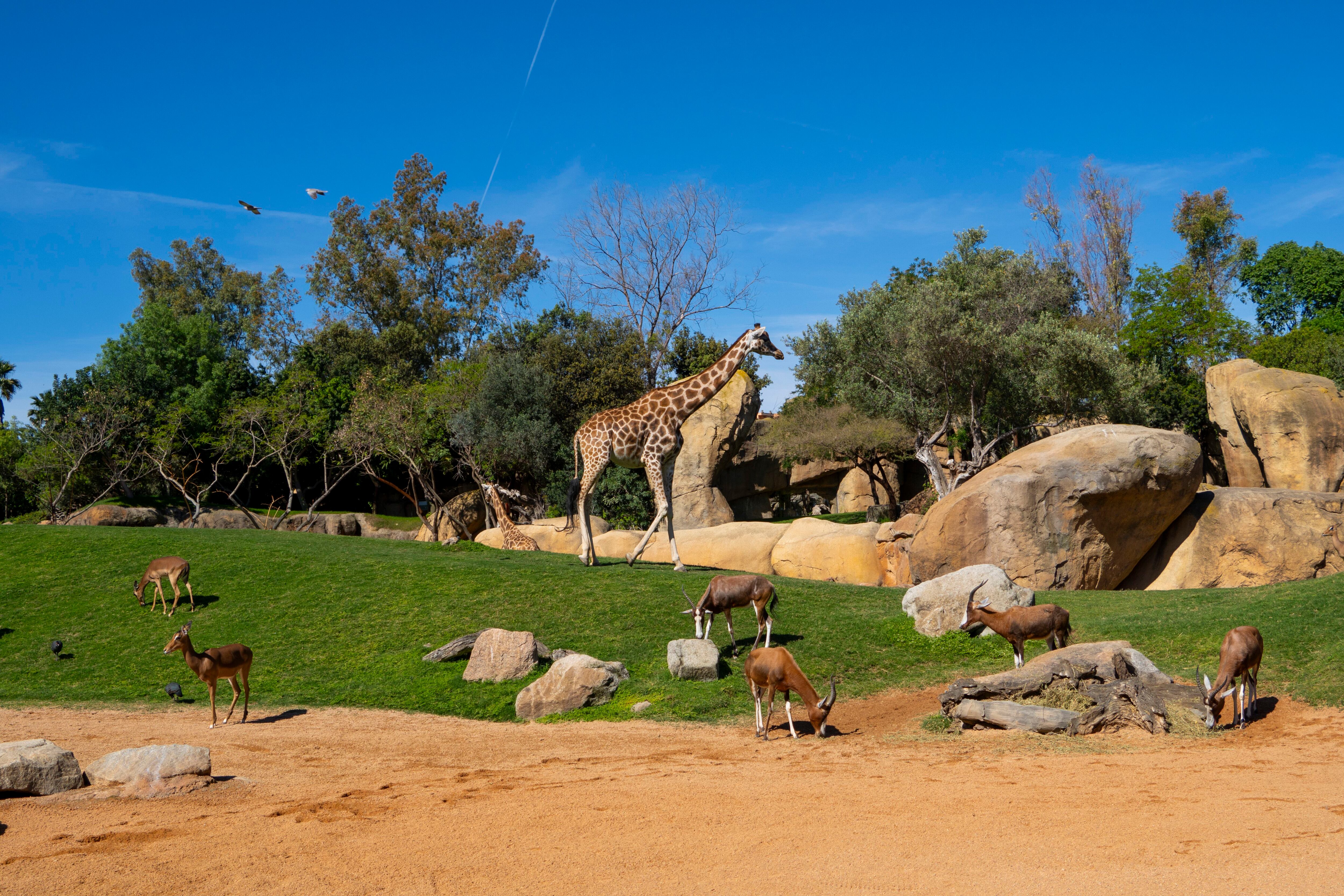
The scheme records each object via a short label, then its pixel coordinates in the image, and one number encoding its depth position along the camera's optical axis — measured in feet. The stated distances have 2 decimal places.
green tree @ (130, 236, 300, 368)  175.22
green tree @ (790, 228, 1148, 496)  93.30
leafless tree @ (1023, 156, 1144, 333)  147.54
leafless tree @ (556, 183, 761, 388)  139.64
